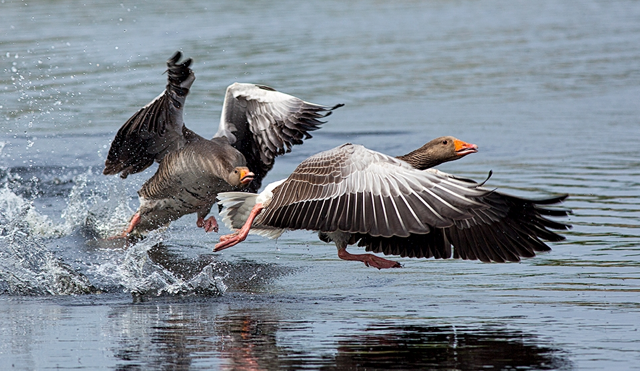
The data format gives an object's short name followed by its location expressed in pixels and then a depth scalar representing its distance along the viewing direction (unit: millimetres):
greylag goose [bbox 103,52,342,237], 17828
